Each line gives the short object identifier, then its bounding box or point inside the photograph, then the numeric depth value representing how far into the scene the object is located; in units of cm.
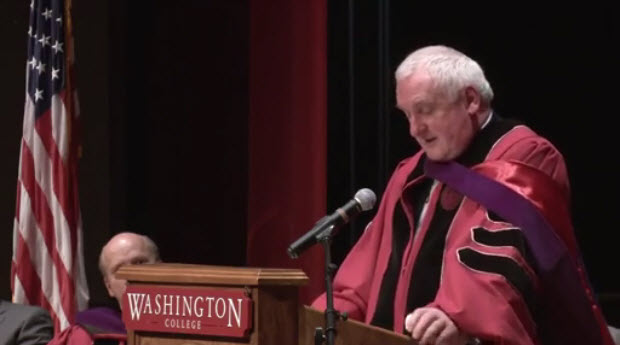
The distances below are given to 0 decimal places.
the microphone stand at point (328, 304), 563
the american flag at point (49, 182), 1095
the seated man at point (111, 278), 920
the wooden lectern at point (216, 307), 539
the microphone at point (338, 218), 559
